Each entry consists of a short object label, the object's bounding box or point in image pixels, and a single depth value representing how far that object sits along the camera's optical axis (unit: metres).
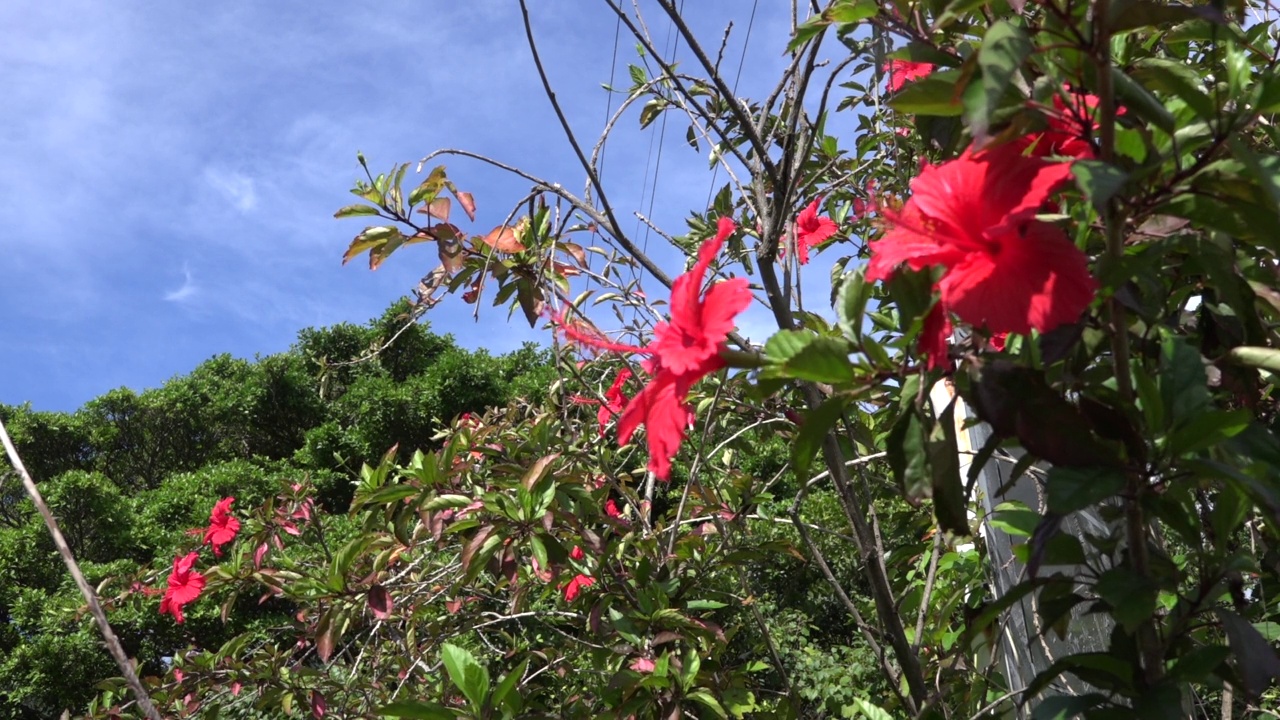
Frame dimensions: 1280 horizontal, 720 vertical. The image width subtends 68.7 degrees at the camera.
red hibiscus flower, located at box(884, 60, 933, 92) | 1.29
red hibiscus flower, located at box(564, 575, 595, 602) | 1.77
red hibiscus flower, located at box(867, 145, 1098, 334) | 0.60
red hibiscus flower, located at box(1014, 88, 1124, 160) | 0.68
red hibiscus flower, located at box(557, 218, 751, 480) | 0.72
